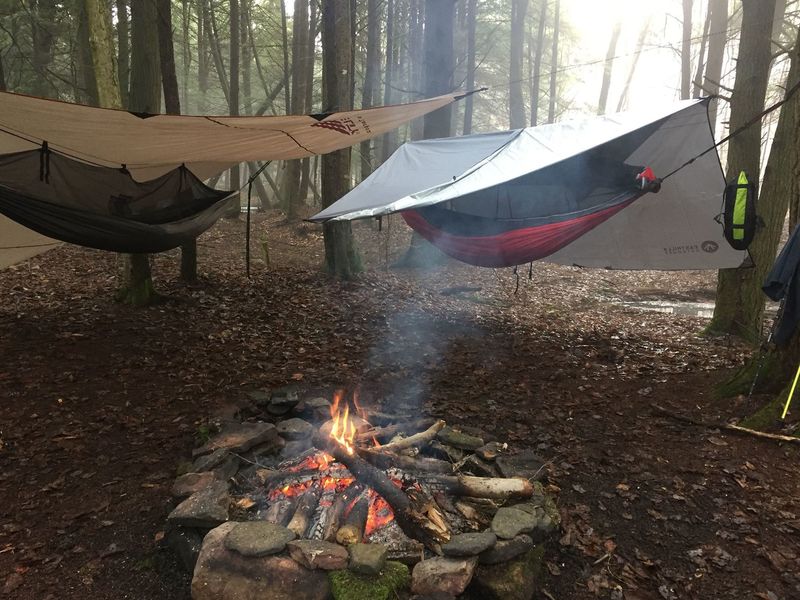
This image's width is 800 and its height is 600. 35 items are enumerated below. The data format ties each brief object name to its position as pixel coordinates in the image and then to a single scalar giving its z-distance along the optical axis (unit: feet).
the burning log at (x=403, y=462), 7.01
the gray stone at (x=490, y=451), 7.52
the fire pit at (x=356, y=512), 5.32
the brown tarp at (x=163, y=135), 9.13
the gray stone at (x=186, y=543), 5.69
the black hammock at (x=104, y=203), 9.36
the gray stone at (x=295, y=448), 7.59
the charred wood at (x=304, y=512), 5.96
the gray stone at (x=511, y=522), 5.80
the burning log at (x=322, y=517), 5.93
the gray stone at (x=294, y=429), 7.98
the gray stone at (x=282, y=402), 8.84
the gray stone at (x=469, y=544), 5.47
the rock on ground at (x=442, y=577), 5.26
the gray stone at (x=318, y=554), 5.31
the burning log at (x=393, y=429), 7.79
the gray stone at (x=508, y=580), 5.38
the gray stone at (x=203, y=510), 5.89
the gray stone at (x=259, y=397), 9.14
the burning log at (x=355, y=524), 5.79
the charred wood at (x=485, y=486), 6.59
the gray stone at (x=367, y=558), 5.24
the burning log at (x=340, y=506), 5.88
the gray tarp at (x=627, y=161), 10.77
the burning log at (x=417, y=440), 7.41
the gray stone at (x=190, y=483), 6.61
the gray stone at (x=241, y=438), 7.45
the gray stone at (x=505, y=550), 5.56
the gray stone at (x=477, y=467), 7.25
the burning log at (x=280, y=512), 6.18
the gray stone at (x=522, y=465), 7.24
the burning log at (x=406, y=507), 5.94
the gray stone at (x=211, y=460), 7.04
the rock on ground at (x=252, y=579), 5.18
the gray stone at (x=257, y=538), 5.38
